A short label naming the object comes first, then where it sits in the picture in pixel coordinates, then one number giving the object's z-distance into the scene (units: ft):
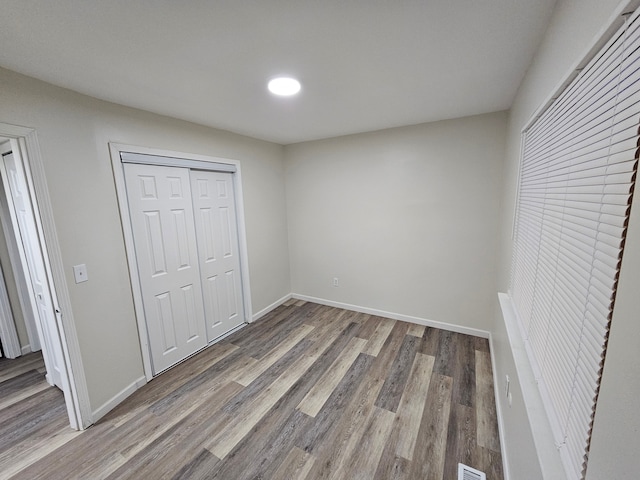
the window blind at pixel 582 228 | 1.92
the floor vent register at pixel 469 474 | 4.76
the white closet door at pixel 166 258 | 7.29
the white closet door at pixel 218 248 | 9.04
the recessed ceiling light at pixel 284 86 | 5.41
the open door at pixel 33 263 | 5.33
